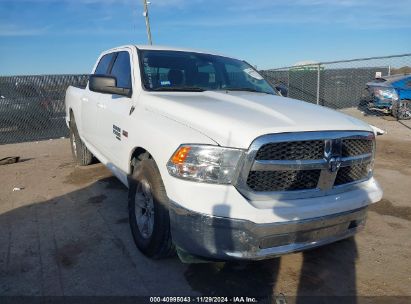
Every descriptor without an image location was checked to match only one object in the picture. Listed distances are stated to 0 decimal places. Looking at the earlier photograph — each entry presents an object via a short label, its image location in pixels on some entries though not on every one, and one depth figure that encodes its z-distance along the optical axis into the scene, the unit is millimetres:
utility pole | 21777
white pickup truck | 2643
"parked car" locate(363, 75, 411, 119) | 12695
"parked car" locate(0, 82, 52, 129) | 10680
